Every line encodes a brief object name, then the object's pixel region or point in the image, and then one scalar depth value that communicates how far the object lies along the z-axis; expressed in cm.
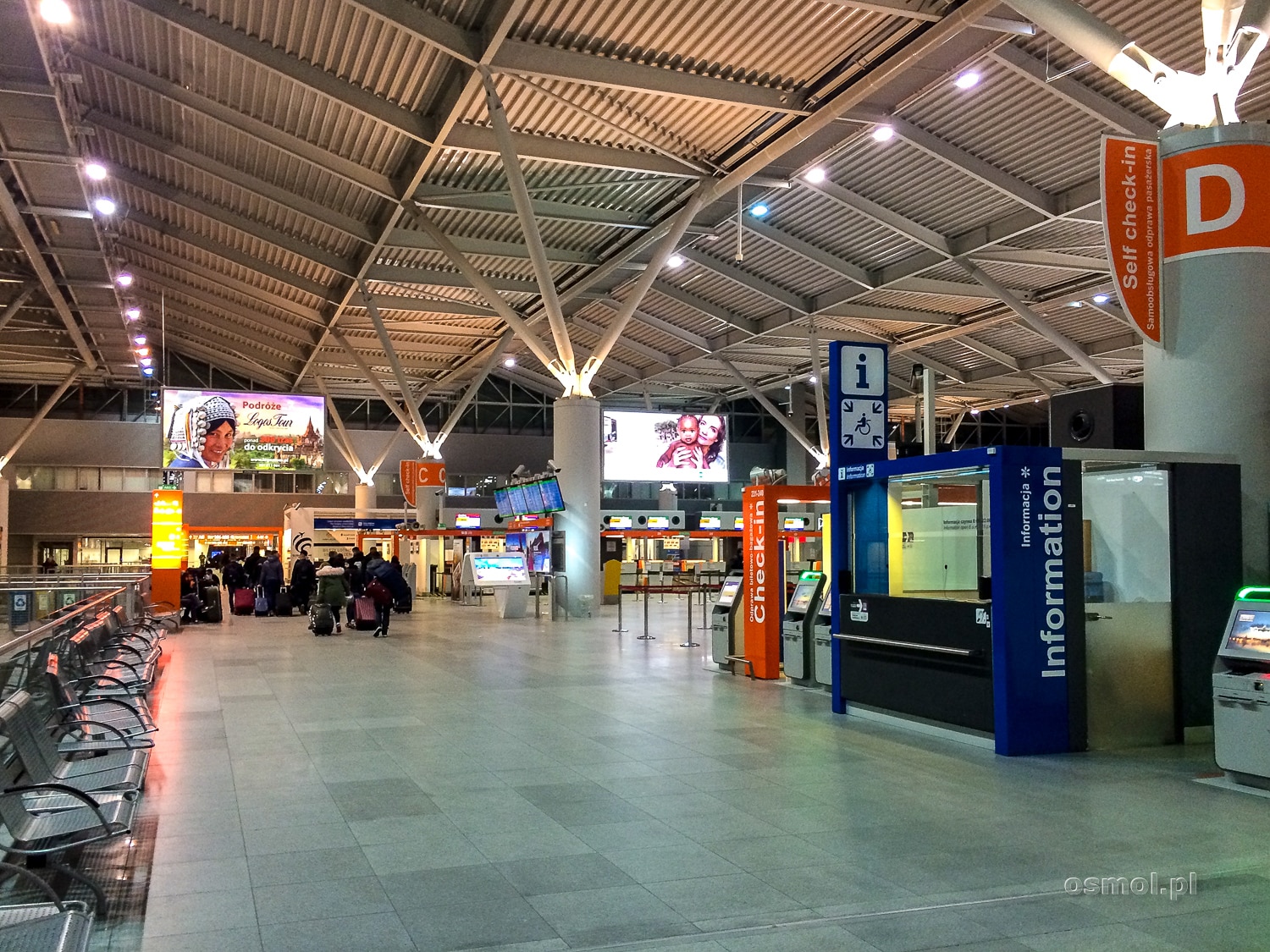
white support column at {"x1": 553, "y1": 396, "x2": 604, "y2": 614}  2355
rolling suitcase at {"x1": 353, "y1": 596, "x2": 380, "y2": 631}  1928
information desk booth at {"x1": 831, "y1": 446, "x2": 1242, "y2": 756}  773
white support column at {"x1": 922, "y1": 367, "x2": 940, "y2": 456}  951
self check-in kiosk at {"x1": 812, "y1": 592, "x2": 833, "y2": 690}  1072
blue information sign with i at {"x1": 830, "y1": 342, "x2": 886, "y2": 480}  995
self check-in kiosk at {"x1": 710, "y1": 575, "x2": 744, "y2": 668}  1273
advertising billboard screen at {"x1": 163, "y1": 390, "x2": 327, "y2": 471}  3285
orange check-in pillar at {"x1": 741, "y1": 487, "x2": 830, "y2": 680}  1186
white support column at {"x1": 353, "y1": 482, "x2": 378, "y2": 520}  4078
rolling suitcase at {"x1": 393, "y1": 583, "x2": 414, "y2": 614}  1880
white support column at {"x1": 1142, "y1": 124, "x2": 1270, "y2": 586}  830
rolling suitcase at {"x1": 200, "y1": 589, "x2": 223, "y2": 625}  2111
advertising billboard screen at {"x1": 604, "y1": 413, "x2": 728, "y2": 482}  4047
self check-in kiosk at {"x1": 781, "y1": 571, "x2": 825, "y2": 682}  1123
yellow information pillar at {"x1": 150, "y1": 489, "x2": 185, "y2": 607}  1972
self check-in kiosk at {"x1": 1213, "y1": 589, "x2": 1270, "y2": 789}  635
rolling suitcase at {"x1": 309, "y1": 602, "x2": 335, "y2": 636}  1820
